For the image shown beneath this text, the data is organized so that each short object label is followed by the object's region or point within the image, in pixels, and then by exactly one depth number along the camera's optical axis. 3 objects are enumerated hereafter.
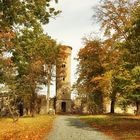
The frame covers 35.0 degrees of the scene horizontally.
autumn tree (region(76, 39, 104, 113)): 37.00
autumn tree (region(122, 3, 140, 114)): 16.16
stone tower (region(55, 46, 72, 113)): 46.70
